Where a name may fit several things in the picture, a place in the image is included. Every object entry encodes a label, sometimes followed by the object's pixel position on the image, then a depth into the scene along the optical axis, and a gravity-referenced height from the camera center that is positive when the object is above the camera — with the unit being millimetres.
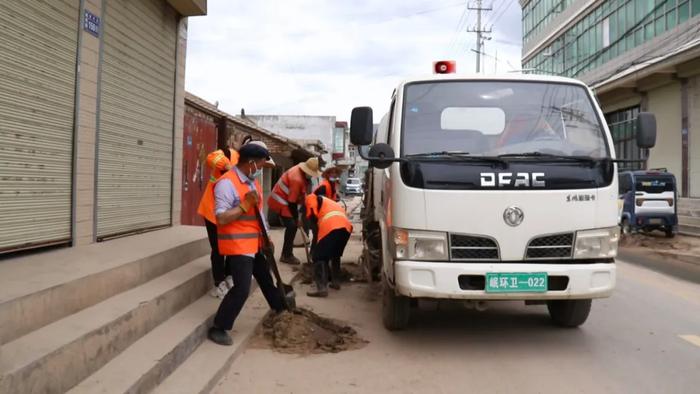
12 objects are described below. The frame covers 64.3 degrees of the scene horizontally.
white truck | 4430 +92
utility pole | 39406 +13033
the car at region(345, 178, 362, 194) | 46012 +1965
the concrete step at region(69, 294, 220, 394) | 3141 -987
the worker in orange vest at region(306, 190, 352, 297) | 6727 -298
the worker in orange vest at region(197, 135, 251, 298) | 5293 -242
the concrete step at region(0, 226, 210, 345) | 3150 -508
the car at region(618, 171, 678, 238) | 14172 +488
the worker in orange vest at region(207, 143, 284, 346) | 4355 -147
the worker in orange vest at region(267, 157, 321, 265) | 8008 +256
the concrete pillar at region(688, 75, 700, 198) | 19062 +2926
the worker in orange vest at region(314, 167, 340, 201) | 7702 +379
